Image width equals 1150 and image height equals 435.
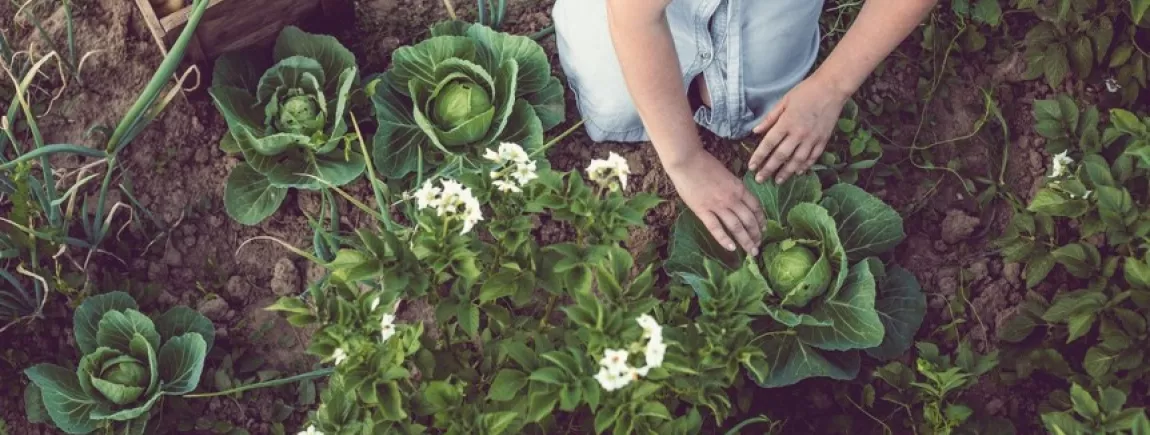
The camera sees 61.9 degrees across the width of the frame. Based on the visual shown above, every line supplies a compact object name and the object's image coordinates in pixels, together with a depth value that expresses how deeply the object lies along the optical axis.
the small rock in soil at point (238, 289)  2.14
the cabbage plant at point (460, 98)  2.08
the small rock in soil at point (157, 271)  2.14
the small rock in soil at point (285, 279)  2.15
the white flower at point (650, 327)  1.28
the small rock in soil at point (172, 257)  2.15
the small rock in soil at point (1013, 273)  2.17
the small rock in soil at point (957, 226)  2.21
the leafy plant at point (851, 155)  2.16
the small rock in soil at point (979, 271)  2.18
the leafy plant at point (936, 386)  1.77
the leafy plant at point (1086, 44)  2.18
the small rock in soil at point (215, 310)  2.10
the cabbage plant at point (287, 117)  2.07
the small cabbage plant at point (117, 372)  1.87
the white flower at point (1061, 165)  2.07
